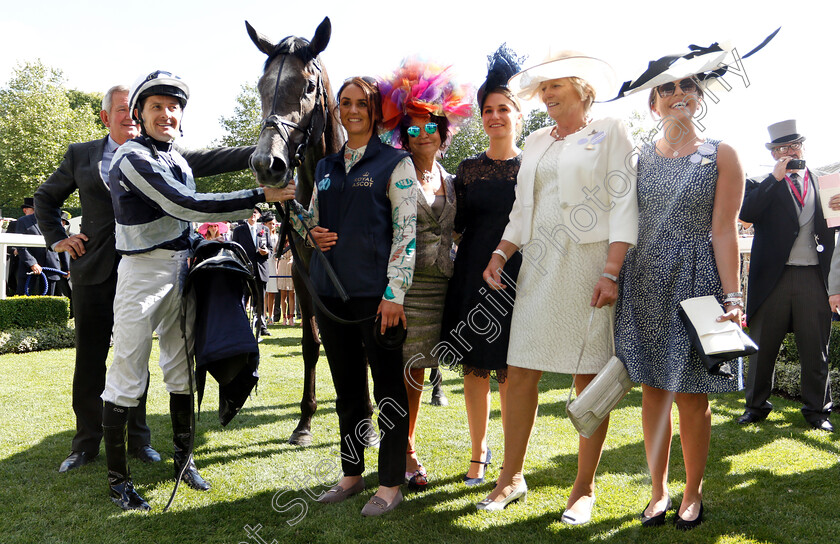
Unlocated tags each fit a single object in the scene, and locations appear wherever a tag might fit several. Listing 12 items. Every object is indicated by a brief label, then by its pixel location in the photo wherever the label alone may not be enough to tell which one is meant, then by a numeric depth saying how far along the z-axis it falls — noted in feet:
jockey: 9.18
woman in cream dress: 8.50
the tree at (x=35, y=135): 86.38
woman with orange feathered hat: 9.85
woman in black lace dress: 9.86
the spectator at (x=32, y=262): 36.09
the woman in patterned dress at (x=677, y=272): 8.22
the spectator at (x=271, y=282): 41.04
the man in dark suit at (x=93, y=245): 11.91
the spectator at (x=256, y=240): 29.32
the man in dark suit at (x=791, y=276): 15.62
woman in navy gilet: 9.11
